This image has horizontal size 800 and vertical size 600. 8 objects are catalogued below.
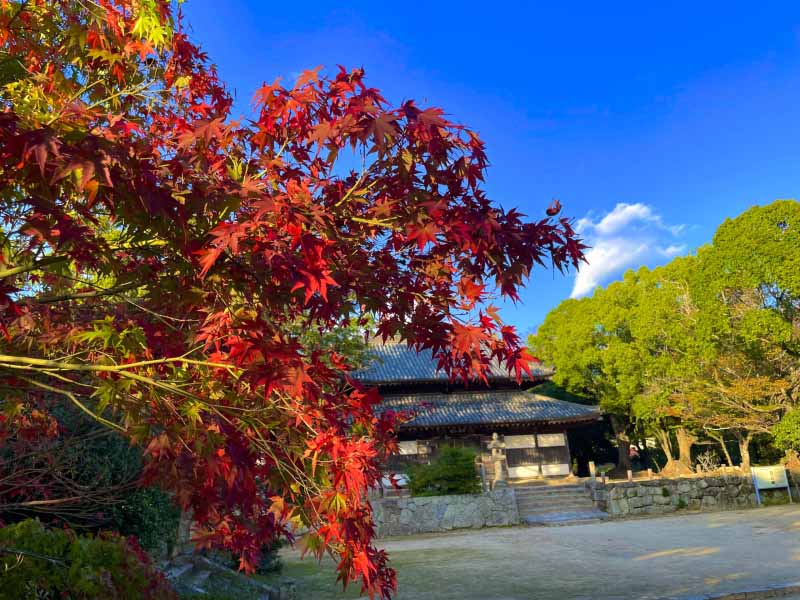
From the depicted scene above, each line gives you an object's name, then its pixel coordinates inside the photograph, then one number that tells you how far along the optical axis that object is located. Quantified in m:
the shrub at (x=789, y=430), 18.14
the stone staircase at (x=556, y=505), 18.89
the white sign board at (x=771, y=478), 20.05
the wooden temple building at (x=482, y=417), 24.98
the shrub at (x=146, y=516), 7.26
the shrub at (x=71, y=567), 4.00
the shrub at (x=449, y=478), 19.66
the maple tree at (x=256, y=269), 2.14
